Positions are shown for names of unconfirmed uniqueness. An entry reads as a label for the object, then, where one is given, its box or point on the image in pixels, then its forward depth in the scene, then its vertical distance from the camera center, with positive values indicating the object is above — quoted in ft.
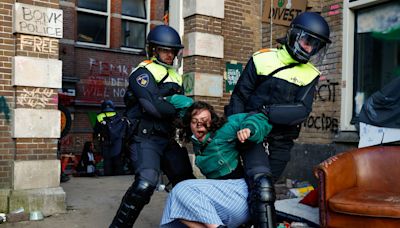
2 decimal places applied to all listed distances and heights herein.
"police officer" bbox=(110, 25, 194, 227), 11.98 -0.43
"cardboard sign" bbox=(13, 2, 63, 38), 17.81 +3.78
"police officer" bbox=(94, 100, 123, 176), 12.61 -0.92
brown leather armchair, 12.11 -2.53
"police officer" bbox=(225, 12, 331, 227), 10.74 +0.72
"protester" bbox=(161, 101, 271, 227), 8.92 -1.49
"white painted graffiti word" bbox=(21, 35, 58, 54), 18.02 +2.78
